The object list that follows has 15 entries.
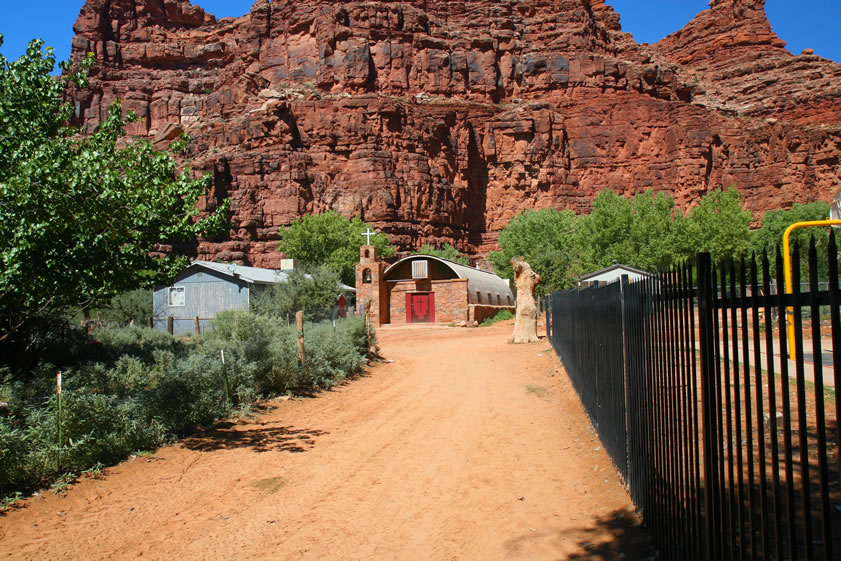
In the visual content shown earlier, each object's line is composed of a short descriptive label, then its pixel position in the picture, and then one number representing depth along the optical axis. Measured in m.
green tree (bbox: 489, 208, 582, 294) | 41.94
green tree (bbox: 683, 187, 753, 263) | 48.31
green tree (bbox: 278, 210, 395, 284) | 54.78
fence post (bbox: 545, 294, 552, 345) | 21.59
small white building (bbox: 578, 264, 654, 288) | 26.25
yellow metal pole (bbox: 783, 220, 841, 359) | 7.38
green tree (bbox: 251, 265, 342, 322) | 30.11
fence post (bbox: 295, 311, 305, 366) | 12.94
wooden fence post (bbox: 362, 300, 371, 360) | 17.73
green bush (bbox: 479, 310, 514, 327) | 39.20
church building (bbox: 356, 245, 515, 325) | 38.59
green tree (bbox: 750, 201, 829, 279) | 56.31
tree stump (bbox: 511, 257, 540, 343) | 22.59
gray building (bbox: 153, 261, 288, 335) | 34.28
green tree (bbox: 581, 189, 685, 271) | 45.50
